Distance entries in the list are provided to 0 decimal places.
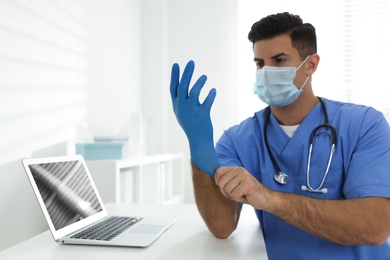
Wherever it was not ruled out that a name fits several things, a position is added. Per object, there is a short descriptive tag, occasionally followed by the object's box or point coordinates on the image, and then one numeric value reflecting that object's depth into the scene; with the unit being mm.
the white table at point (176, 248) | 978
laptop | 1072
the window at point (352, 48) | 2732
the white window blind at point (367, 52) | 2725
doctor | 1104
